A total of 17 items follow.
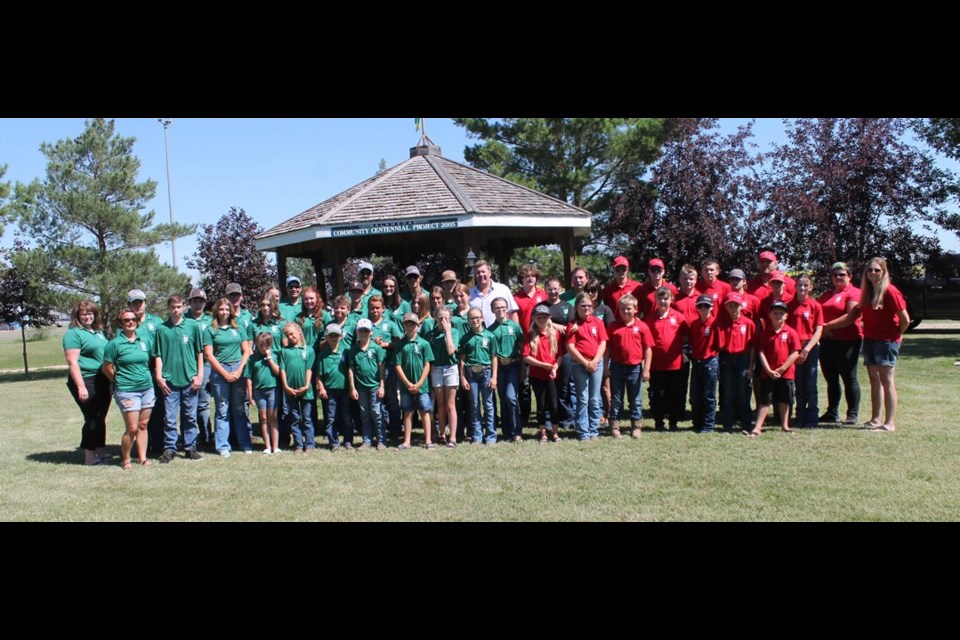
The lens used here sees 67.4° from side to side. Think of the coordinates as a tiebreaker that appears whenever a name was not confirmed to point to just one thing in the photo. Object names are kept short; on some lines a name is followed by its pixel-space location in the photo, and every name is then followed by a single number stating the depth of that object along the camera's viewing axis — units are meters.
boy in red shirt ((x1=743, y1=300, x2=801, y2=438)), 7.86
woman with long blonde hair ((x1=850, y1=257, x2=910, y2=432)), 7.68
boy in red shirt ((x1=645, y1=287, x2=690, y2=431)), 8.11
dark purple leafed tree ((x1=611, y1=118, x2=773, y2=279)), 19.73
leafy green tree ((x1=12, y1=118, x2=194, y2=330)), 22.41
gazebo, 12.17
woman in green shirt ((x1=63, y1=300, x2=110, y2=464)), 7.45
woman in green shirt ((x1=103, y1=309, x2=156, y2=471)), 7.15
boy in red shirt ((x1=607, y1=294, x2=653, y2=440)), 7.99
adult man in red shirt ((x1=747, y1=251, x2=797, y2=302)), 8.28
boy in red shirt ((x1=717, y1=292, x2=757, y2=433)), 7.90
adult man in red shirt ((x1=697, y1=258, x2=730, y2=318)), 8.45
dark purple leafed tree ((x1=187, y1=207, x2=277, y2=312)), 23.06
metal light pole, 30.21
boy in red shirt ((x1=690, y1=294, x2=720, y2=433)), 7.93
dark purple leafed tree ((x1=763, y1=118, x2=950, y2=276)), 19.69
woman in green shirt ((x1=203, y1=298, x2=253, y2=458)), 7.80
